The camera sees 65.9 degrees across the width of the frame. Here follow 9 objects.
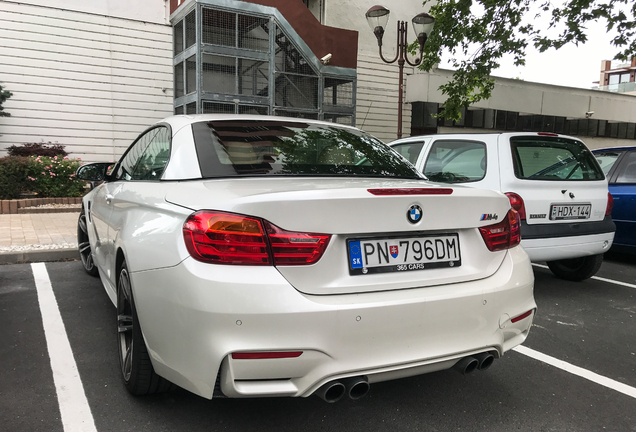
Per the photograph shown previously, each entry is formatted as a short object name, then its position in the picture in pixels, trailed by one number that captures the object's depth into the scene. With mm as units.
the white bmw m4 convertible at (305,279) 1835
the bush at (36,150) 12141
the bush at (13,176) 10242
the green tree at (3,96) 11930
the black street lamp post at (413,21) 9703
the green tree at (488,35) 10375
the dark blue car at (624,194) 6203
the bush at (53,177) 10766
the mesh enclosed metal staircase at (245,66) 12141
